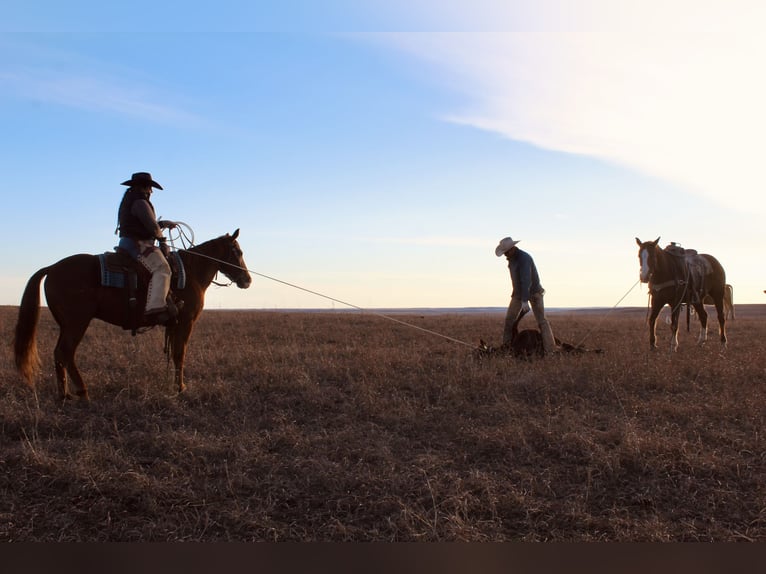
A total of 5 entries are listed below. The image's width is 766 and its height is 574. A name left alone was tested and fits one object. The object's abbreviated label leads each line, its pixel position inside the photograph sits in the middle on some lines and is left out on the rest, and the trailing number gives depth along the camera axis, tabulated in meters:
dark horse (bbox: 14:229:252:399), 7.41
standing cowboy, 11.04
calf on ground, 10.80
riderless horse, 12.97
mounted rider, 7.88
